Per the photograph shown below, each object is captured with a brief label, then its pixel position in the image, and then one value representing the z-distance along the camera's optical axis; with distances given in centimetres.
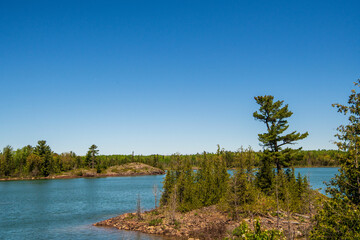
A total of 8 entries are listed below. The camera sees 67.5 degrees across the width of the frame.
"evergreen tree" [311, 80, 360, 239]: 1195
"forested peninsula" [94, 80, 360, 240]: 3183
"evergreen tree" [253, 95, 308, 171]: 3997
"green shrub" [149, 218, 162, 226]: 3538
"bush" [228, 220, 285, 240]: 1043
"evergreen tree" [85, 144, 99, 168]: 16338
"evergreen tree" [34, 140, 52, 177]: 14038
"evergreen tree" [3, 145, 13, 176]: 13888
